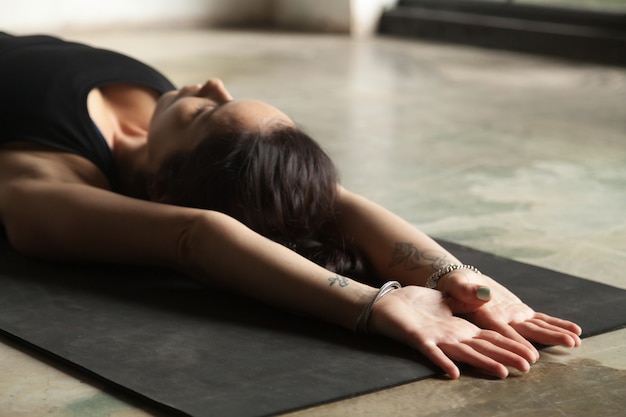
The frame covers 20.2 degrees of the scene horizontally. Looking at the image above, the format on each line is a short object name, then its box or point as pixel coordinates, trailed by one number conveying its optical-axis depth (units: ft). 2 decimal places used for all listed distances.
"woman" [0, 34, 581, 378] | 6.26
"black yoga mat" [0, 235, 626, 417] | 5.82
